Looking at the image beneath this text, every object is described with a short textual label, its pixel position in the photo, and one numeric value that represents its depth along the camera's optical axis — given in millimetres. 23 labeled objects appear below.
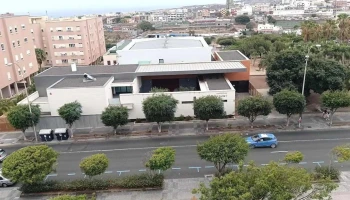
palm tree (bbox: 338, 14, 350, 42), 74125
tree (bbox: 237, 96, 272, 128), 34312
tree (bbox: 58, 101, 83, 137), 35031
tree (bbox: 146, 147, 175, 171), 23156
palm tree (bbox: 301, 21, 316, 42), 77688
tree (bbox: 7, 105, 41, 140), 34406
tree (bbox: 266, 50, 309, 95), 40250
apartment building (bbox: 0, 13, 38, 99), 55688
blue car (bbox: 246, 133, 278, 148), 30922
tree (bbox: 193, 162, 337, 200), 15984
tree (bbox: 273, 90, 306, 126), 34156
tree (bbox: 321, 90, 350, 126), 34094
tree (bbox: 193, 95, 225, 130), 34250
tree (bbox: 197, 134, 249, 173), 22922
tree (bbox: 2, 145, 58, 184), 22391
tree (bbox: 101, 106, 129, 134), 34406
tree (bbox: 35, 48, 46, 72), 71325
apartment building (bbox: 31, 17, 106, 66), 79875
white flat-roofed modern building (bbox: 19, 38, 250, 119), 38812
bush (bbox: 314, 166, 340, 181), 24453
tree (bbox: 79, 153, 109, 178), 23172
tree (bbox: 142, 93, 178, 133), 34344
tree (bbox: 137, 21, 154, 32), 189875
